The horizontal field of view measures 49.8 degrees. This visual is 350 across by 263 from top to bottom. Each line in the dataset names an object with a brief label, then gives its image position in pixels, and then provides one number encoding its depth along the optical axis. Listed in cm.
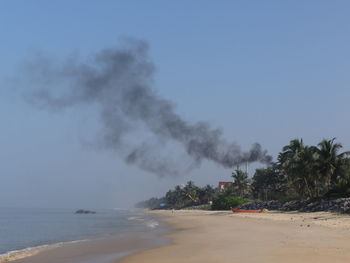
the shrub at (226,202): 8675
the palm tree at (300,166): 6291
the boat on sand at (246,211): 6606
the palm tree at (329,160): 6021
